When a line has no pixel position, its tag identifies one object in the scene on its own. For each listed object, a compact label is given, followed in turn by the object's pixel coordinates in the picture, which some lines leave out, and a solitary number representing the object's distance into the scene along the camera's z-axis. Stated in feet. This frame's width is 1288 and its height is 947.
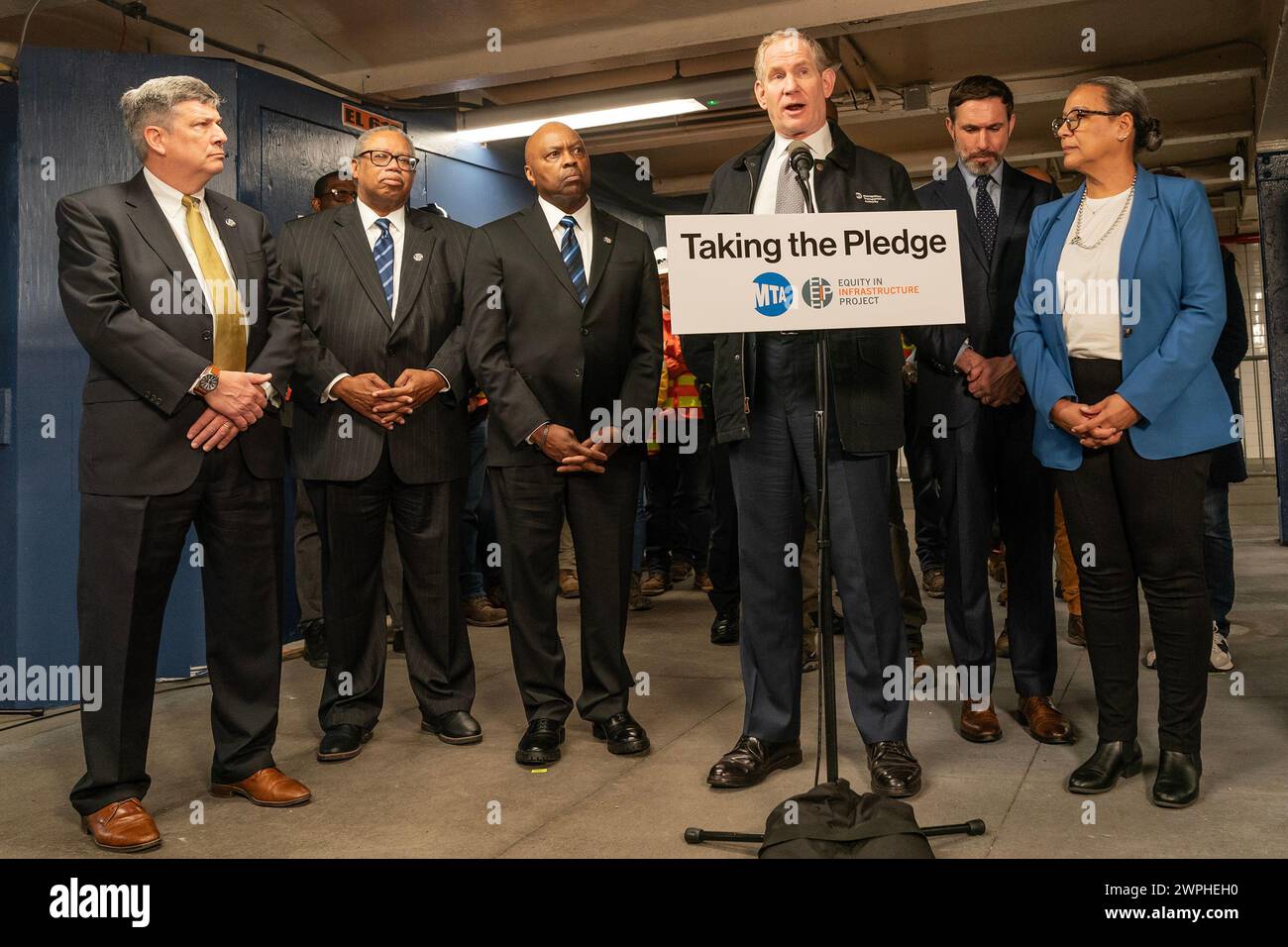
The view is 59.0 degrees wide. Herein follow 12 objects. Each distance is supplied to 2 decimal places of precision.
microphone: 8.37
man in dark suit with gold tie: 9.49
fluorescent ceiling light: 25.08
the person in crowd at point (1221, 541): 14.51
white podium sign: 8.32
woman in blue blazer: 9.33
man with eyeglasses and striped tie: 11.69
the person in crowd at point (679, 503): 21.11
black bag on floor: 7.37
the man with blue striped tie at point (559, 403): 11.43
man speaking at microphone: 9.70
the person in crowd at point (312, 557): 16.63
